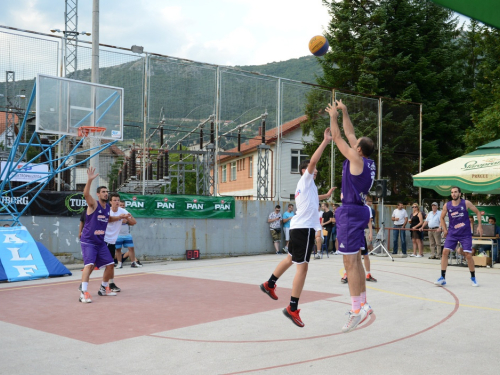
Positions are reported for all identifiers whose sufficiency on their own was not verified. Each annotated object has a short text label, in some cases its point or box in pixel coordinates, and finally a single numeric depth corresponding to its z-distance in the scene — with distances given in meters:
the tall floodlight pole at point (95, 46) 16.36
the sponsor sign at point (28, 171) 15.06
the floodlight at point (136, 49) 18.92
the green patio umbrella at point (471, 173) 16.64
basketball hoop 14.20
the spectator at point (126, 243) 16.44
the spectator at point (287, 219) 21.48
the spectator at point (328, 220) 21.69
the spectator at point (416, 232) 21.56
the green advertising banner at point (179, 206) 18.39
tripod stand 20.38
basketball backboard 13.49
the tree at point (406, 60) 31.38
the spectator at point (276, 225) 21.59
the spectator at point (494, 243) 17.70
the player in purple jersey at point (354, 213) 6.47
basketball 12.24
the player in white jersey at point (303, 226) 6.95
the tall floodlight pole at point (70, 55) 17.31
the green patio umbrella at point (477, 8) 3.23
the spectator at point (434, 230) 20.41
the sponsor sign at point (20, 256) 13.23
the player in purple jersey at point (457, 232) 12.14
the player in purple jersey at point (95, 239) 9.98
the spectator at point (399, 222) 21.91
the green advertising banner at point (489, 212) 19.52
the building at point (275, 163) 21.95
